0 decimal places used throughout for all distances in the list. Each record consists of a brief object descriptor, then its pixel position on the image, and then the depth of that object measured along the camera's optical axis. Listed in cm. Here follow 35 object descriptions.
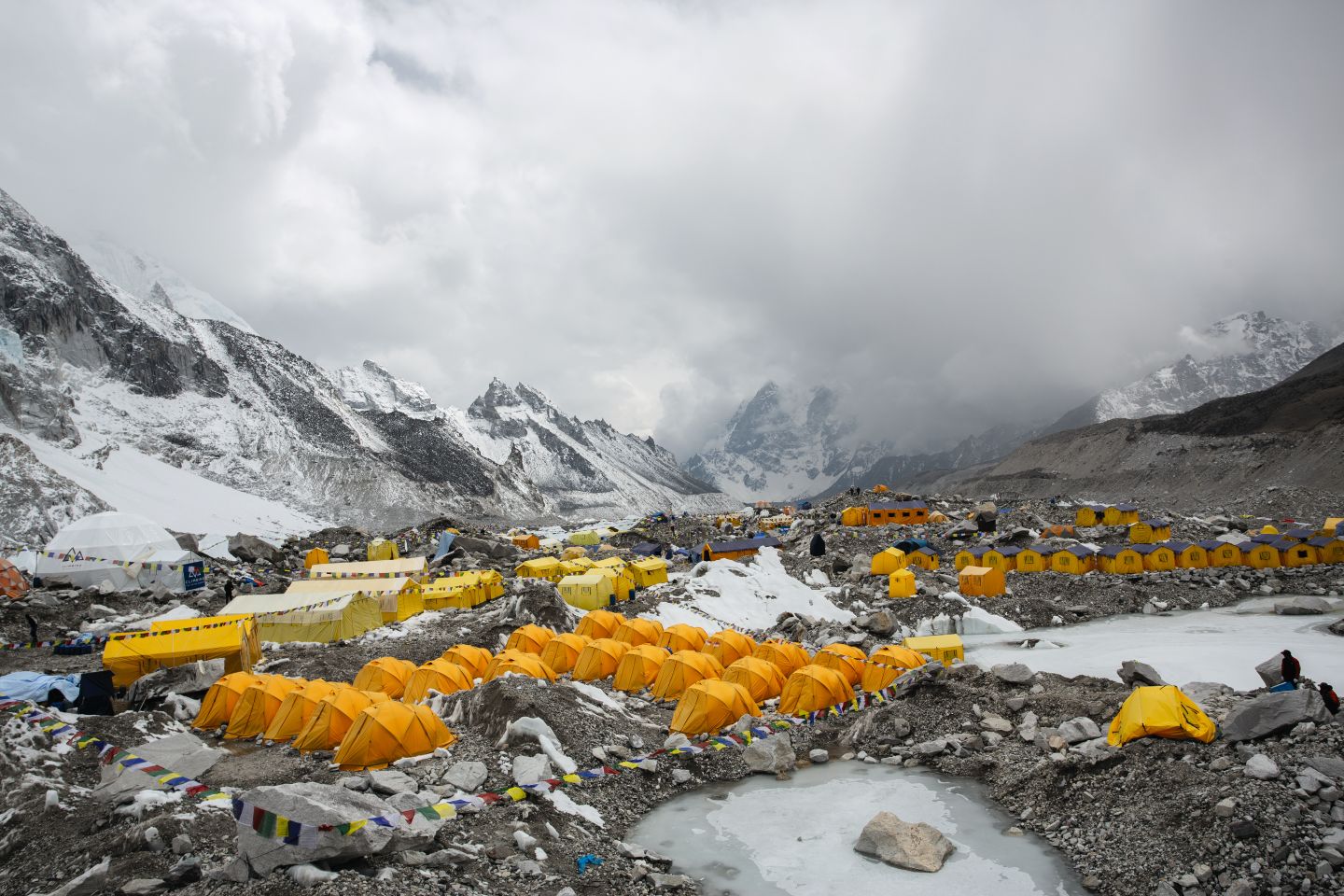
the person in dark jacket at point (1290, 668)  1633
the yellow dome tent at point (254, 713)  1820
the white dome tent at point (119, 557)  4028
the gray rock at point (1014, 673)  1986
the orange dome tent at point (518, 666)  2105
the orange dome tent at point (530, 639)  2523
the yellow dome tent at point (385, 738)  1525
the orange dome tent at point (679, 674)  2173
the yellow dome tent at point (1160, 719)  1346
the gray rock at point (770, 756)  1723
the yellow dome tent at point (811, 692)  2062
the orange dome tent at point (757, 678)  2145
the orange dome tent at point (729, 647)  2520
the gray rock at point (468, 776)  1377
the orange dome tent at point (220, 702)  1870
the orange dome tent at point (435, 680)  2084
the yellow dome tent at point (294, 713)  1759
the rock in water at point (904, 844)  1227
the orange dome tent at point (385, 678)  2138
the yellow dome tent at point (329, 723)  1655
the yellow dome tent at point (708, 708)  1898
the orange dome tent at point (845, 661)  2248
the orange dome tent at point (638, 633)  2700
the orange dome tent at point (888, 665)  2181
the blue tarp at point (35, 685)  1758
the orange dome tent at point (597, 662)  2348
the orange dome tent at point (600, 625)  2862
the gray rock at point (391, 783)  1315
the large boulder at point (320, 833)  948
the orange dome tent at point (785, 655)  2331
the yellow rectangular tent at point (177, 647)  2161
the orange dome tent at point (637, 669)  2267
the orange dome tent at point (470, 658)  2303
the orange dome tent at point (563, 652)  2403
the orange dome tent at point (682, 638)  2664
